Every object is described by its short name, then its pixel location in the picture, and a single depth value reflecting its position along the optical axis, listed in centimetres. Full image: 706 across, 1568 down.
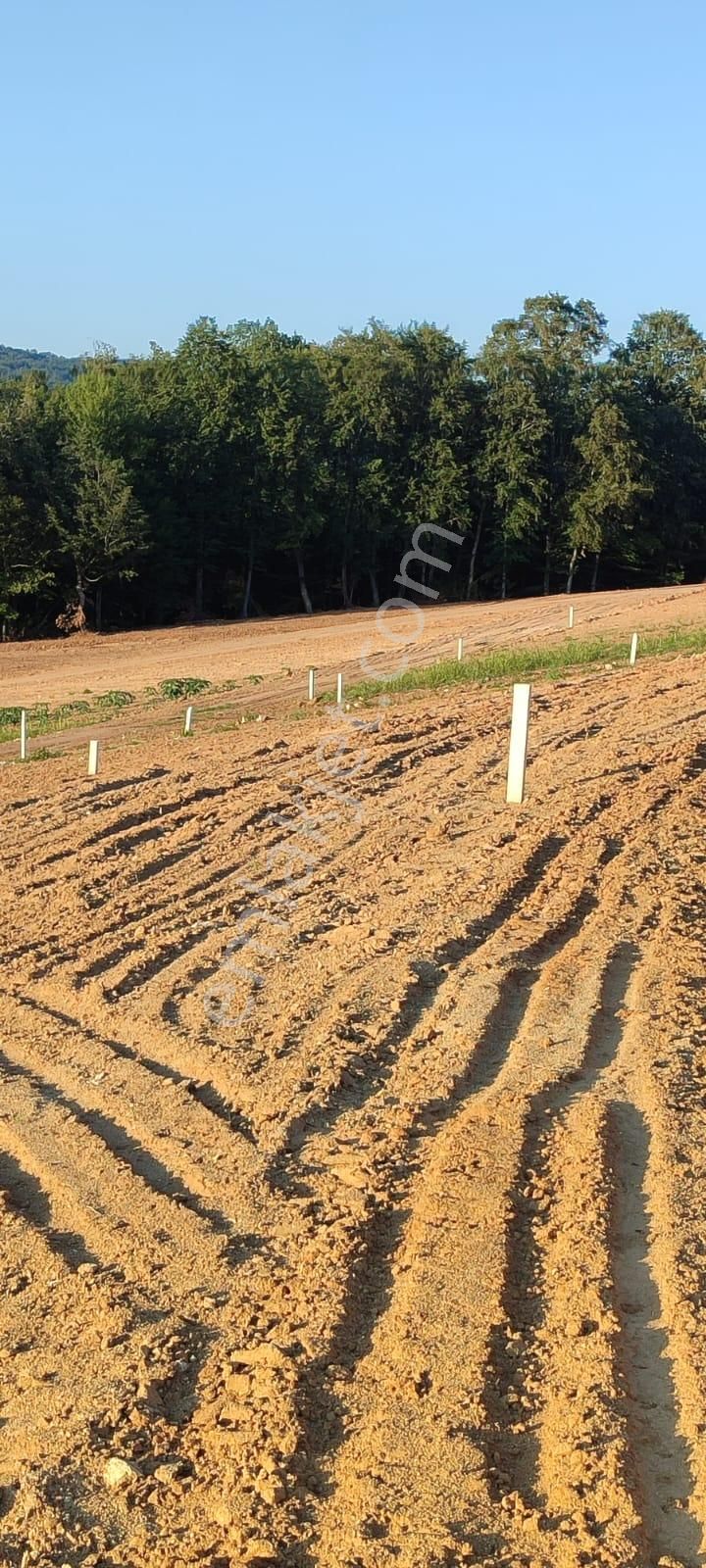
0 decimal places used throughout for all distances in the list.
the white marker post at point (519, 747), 1133
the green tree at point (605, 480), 6059
